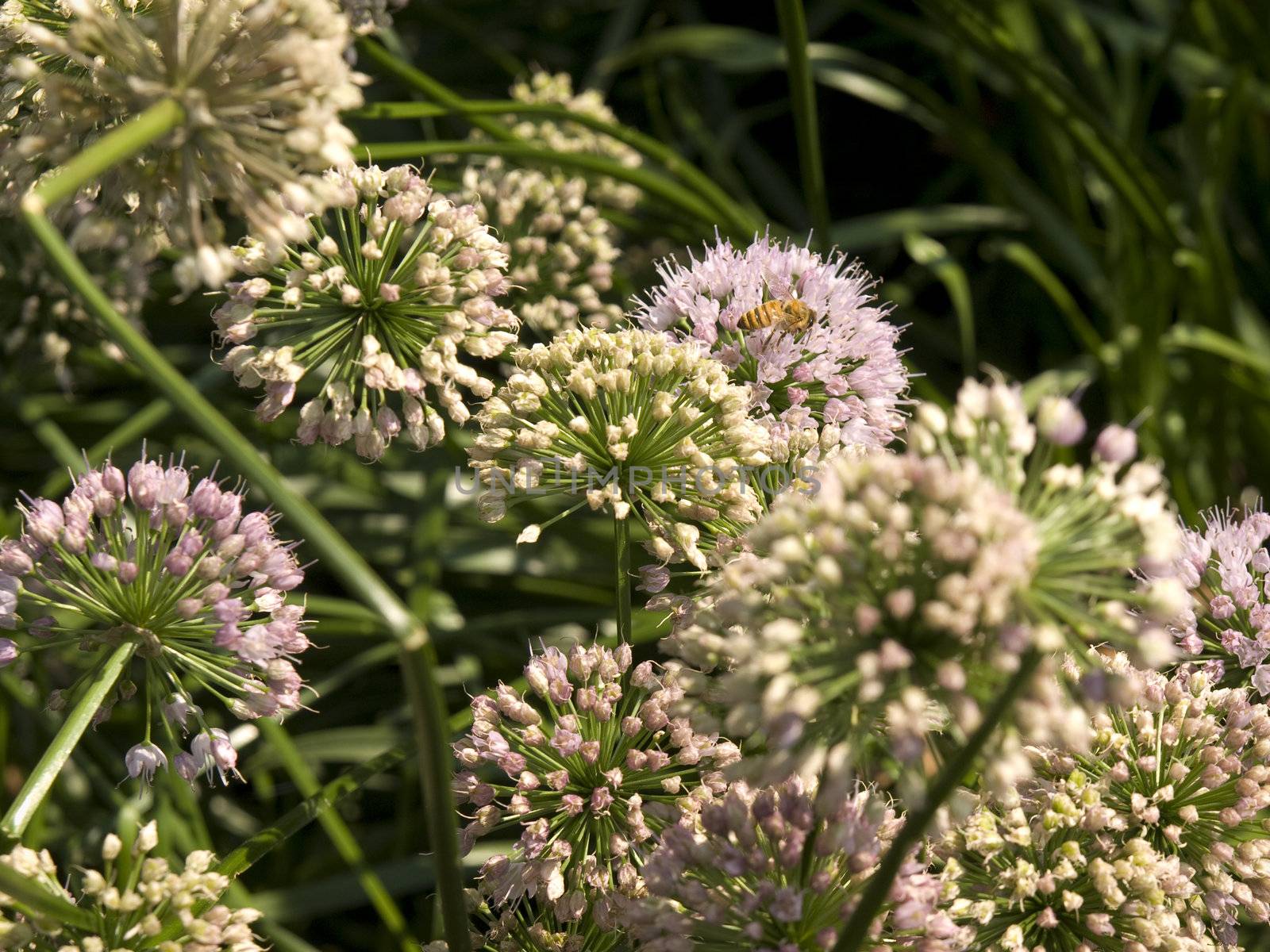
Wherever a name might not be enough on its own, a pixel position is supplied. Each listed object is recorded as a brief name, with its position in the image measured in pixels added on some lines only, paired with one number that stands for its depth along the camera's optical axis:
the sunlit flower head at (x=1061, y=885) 0.61
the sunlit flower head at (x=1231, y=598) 0.64
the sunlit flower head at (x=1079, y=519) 0.58
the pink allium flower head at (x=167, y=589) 0.62
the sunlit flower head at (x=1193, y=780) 0.62
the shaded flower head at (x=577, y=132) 0.76
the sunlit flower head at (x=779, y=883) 0.60
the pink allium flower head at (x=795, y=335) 0.65
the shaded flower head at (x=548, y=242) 0.71
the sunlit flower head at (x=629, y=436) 0.63
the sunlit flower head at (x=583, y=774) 0.62
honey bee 0.65
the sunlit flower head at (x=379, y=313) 0.63
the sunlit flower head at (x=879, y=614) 0.57
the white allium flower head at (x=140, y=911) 0.60
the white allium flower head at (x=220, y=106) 0.59
